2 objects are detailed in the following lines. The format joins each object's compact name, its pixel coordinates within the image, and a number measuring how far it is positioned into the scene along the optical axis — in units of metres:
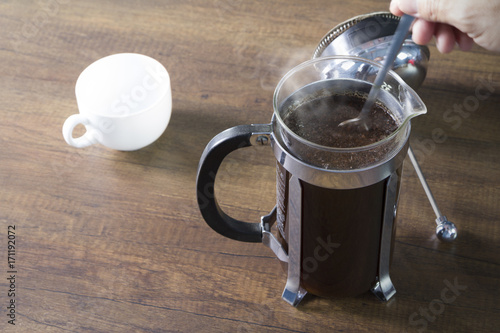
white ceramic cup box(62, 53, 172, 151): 0.81
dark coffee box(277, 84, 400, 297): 0.58
